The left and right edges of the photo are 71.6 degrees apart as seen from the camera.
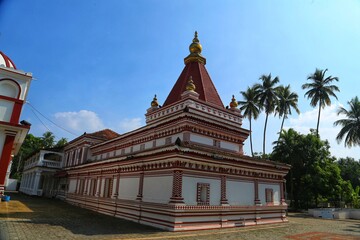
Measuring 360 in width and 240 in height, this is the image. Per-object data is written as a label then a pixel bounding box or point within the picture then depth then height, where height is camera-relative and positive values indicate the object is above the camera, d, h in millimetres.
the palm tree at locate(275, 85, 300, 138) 40750 +14622
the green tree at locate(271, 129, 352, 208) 31625 +3307
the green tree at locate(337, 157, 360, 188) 49625 +4753
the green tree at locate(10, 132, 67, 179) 57688 +8197
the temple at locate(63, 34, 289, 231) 13297 +1024
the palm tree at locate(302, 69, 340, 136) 38719 +16066
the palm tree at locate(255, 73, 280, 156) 39719 +15338
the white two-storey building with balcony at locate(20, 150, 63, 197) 33500 +1015
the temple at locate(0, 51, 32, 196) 13922 +4069
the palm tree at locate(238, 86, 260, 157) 42162 +14153
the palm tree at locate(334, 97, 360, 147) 35938 +10154
